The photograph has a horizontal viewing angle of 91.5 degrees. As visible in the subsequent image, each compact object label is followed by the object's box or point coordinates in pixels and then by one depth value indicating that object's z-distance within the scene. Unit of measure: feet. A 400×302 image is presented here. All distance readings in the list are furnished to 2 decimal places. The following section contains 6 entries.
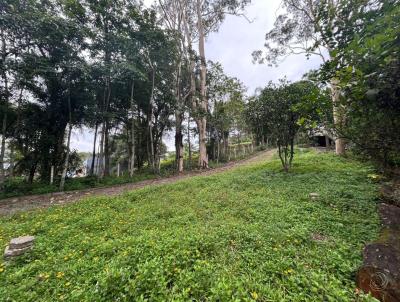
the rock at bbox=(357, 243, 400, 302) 7.51
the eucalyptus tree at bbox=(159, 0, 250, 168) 50.67
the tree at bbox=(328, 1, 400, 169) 6.60
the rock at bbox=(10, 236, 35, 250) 11.64
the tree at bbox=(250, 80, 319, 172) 27.68
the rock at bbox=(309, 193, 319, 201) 18.03
